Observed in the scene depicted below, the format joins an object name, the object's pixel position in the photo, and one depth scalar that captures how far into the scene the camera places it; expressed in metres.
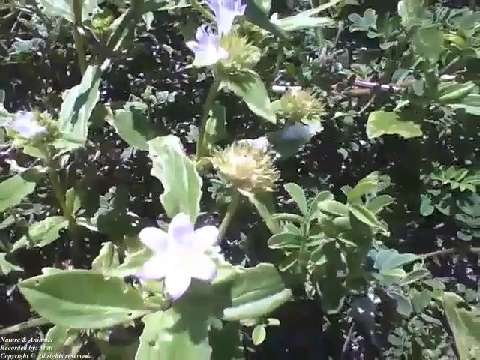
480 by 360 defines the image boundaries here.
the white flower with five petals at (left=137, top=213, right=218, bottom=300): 0.14
